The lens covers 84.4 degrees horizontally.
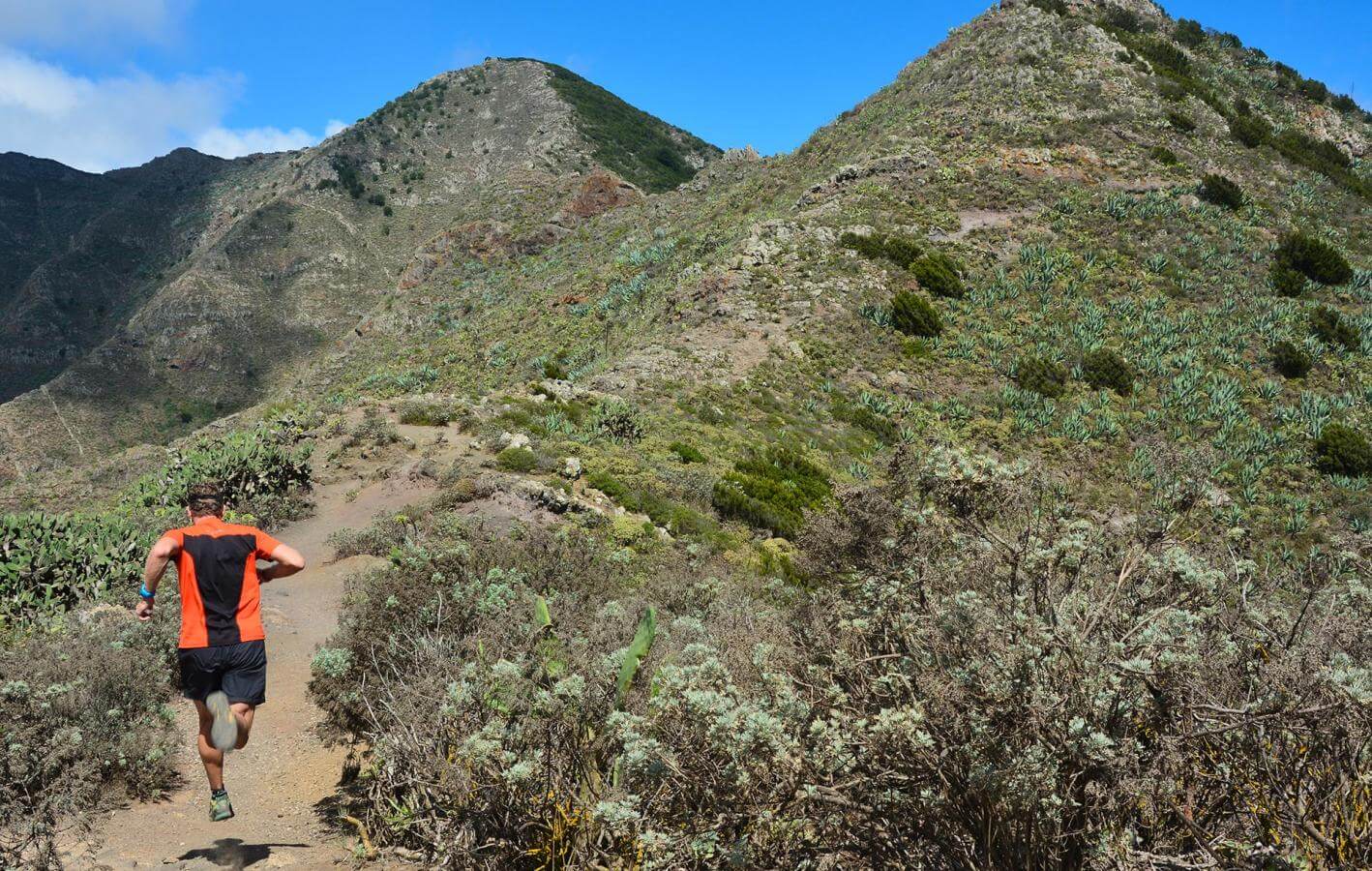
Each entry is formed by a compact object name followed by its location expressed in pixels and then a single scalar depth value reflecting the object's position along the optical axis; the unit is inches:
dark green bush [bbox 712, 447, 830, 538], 538.9
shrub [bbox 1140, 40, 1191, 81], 1620.3
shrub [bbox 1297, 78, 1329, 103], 1713.8
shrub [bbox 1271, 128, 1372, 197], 1365.9
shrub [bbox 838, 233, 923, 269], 1112.2
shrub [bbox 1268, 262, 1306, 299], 1051.3
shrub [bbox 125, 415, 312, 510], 538.0
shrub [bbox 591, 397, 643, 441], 655.2
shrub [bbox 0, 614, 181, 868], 182.1
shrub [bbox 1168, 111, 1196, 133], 1382.9
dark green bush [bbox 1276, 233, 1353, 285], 1082.7
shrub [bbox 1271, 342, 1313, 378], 912.9
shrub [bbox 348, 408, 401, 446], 622.5
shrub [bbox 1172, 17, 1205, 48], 1879.9
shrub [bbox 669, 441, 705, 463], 624.7
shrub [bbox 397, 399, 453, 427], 670.5
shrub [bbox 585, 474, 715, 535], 485.4
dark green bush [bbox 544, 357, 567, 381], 981.8
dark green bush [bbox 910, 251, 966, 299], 1071.6
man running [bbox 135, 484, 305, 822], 184.1
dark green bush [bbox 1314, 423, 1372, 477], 769.6
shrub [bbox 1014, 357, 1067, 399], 910.4
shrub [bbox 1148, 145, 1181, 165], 1298.0
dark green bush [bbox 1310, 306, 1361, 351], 961.5
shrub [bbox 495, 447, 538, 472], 527.8
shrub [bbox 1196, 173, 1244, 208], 1214.3
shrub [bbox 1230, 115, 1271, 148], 1407.5
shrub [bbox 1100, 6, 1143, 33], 1779.0
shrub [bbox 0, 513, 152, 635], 341.4
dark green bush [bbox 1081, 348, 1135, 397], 913.5
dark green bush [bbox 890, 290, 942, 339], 1006.4
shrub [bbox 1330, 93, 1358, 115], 1706.2
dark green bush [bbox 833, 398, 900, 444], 845.8
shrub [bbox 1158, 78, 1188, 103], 1465.3
